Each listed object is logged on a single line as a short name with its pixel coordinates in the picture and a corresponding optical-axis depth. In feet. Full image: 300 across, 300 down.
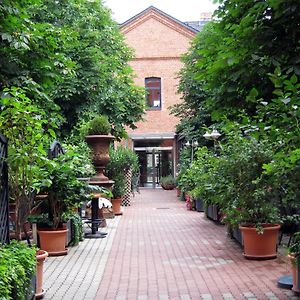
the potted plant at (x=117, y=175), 57.21
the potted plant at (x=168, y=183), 105.01
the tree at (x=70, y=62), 24.45
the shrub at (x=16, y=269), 13.50
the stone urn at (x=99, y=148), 45.52
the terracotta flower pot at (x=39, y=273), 19.17
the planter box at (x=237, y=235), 32.18
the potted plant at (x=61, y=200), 27.76
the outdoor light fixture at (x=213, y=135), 46.25
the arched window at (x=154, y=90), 111.45
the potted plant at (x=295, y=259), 16.40
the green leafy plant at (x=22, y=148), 18.06
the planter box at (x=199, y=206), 59.93
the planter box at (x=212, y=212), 45.94
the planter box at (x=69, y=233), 32.18
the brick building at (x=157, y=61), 110.52
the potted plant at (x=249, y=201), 27.63
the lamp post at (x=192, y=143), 73.65
